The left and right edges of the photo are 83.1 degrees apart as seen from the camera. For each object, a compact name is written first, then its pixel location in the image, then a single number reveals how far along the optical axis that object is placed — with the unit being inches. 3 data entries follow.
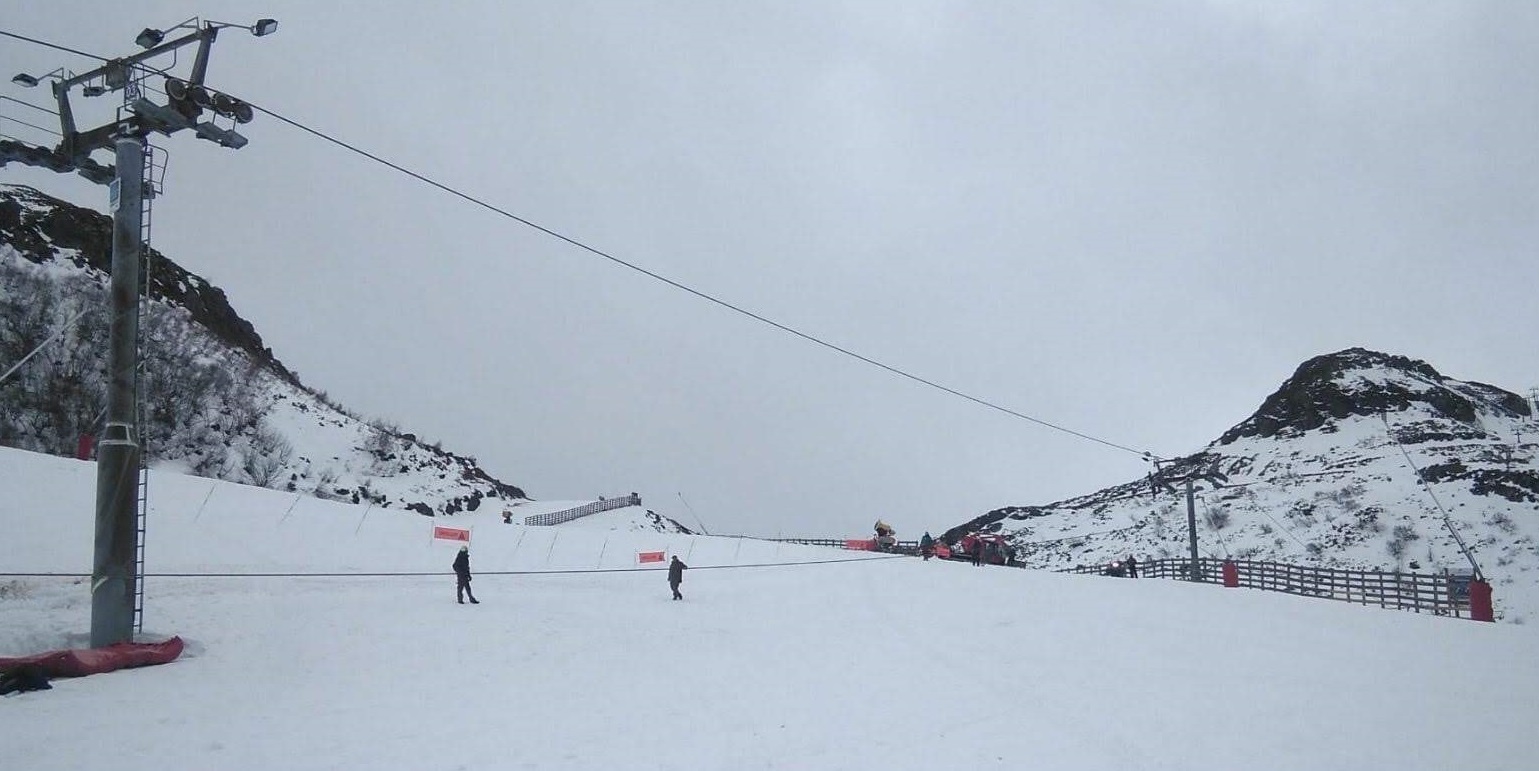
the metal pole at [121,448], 540.7
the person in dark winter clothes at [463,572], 890.7
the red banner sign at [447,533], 1216.5
